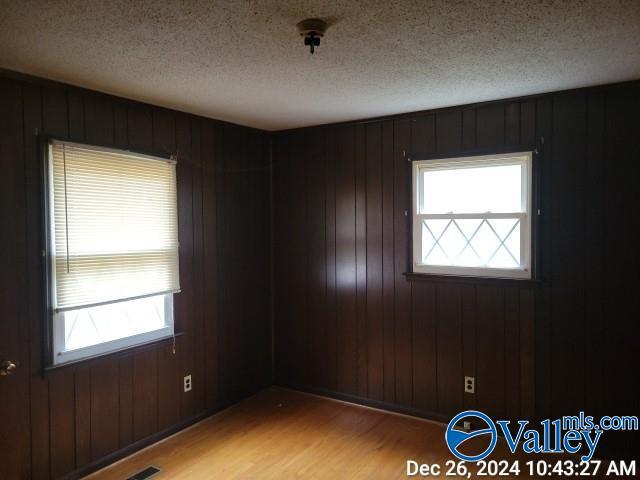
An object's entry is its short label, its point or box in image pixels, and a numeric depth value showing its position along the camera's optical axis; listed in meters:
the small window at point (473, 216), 3.22
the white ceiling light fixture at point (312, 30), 1.91
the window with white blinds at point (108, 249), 2.69
